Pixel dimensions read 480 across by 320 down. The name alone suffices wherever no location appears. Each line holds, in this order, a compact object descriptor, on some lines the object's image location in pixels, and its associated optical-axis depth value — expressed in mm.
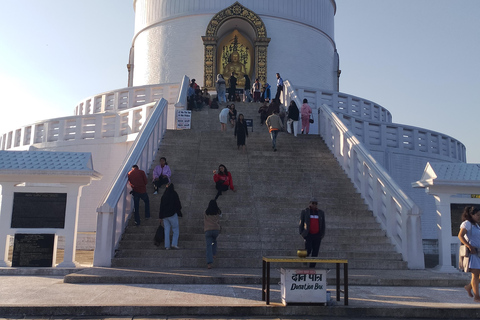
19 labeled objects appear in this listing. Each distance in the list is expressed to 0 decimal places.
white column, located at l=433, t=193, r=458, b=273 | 9227
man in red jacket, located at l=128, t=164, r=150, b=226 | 10164
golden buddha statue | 26672
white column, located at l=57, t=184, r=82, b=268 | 9141
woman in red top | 11242
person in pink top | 16312
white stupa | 26078
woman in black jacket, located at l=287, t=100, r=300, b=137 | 15727
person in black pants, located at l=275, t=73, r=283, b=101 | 18958
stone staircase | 9273
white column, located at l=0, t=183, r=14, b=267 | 9164
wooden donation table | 6047
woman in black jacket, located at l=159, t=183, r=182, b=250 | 9344
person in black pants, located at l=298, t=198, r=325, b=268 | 8367
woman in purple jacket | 11438
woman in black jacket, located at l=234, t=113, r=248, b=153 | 13805
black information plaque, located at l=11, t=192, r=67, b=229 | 9258
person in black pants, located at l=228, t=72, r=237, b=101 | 22125
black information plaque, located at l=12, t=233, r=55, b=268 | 9055
